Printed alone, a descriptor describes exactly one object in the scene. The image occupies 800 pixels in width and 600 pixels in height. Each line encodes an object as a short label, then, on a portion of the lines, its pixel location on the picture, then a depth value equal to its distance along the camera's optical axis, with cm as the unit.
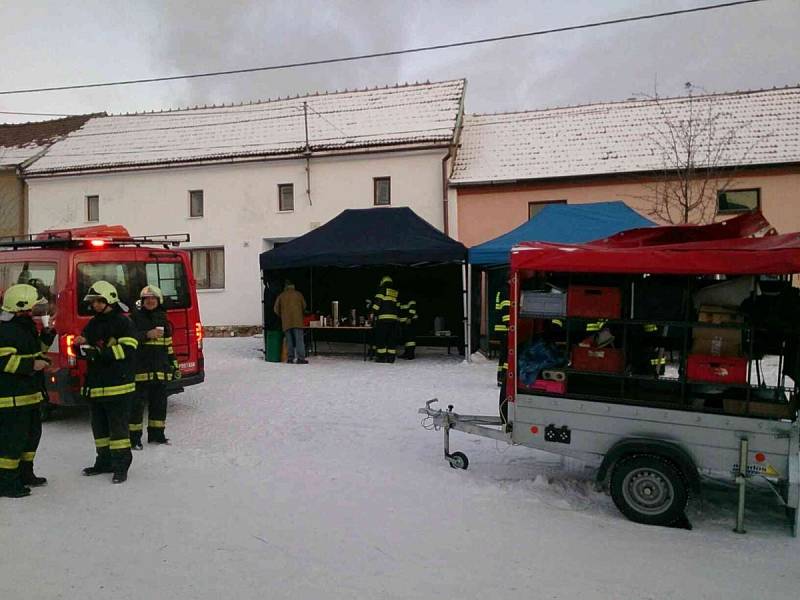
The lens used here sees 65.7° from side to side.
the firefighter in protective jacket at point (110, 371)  552
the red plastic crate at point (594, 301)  508
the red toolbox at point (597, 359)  517
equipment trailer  452
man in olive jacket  1328
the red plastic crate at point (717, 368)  465
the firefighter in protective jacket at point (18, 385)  506
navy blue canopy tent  1280
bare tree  1627
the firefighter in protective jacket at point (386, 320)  1338
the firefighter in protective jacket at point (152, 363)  660
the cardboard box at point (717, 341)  477
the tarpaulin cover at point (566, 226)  1254
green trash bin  1362
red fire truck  695
